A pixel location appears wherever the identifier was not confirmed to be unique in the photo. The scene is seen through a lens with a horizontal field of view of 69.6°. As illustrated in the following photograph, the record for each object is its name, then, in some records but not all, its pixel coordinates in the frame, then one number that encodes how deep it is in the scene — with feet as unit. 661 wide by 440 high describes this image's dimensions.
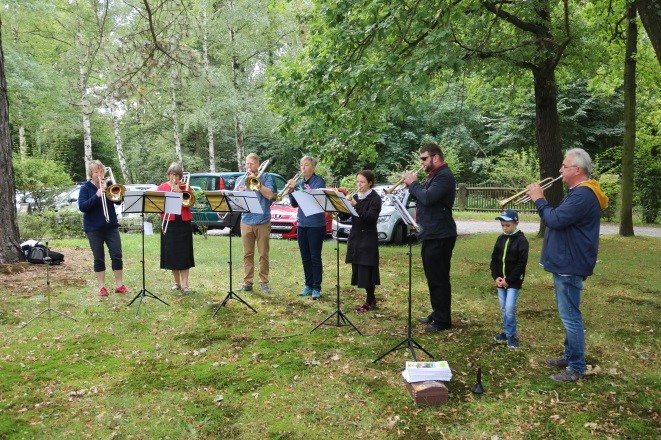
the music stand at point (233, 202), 20.12
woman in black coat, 19.70
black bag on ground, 30.01
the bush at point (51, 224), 40.50
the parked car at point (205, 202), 45.01
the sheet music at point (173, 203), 20.16
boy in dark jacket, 15.94
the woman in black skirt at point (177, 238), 22.63
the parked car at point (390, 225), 40.32
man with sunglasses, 17.03
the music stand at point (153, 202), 19.83
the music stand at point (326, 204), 17.51
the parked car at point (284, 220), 43.60
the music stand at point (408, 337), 15.06
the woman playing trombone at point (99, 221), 21.35
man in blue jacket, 13.14
